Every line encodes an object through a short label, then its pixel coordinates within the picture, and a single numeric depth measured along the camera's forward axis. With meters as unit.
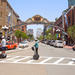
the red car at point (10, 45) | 25.44
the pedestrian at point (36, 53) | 13.24
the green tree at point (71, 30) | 38.38
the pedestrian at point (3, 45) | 13.17
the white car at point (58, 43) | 39.17
